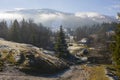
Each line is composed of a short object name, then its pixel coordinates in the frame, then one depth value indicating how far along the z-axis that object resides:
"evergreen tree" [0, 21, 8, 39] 57.28
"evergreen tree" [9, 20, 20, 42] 53.22
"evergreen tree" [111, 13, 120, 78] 12.69
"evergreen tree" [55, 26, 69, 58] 39.49
